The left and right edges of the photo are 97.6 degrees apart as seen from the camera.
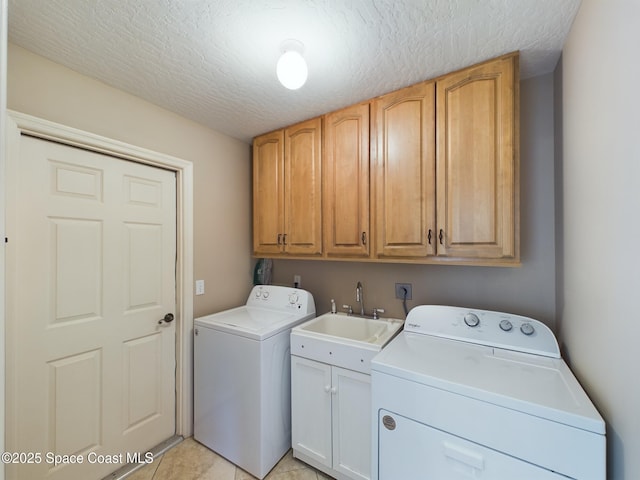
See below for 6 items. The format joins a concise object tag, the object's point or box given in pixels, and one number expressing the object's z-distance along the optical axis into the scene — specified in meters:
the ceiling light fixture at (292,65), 1.28
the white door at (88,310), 1.40
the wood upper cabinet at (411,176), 1.41
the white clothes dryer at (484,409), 0.94
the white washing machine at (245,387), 1.71
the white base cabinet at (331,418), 1.54
